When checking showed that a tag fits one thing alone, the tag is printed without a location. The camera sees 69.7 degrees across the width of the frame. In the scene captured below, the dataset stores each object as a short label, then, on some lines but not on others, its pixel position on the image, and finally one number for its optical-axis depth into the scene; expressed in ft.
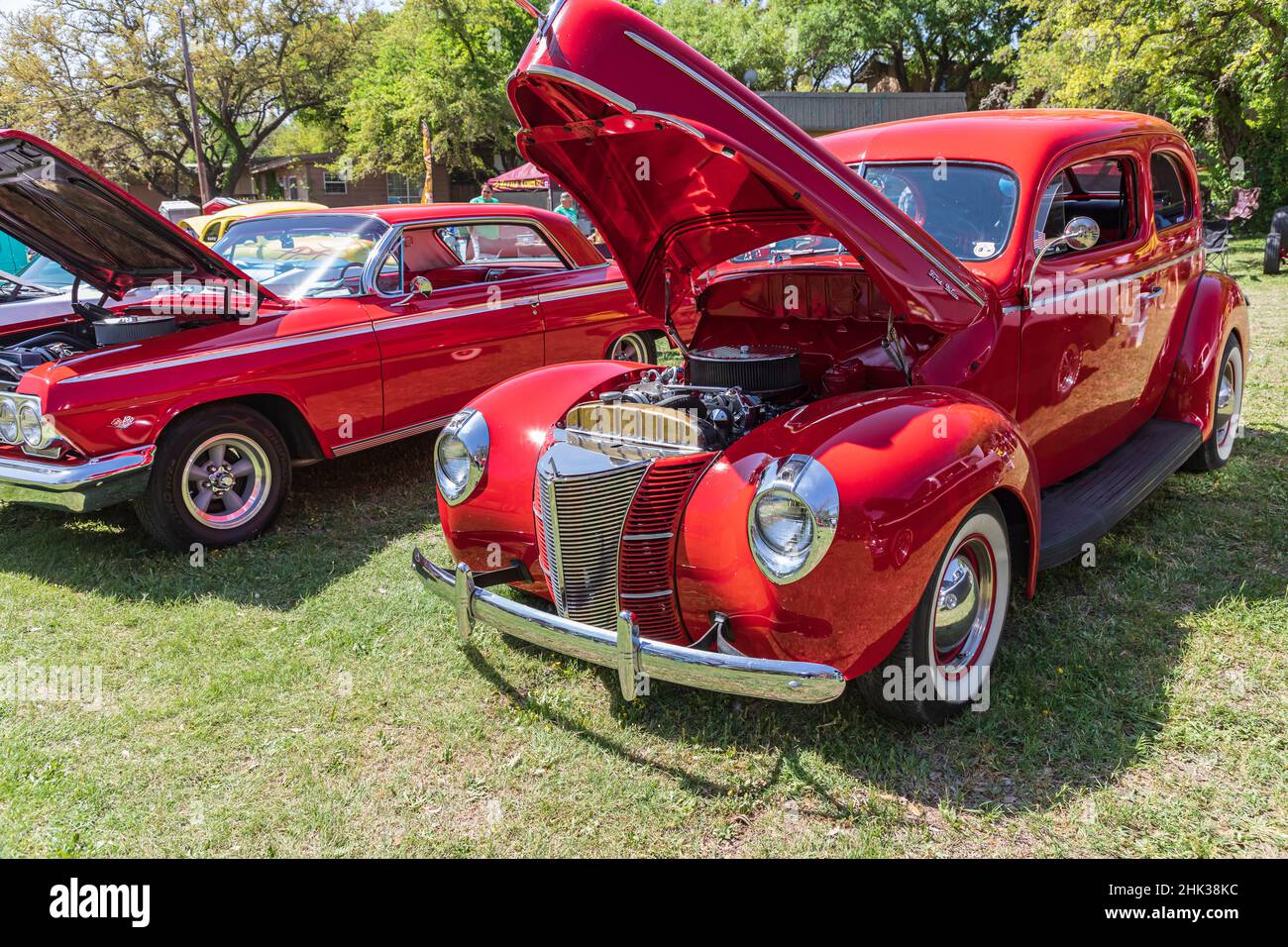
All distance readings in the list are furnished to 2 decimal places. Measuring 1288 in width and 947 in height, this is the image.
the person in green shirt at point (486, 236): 21.75
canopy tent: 80.18
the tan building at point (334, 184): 126.52
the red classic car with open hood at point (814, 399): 9.05
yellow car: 29.53
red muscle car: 14.85
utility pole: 93.91
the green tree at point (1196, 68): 48.32
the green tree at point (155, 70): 99.30
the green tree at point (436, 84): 101.30
